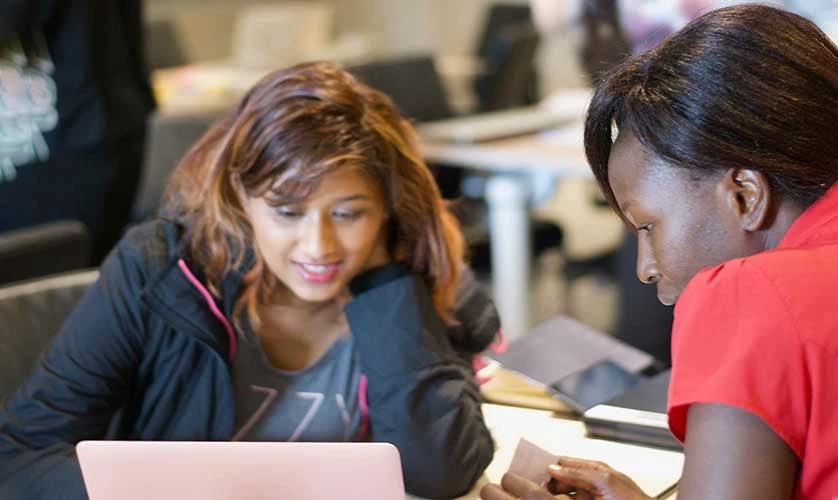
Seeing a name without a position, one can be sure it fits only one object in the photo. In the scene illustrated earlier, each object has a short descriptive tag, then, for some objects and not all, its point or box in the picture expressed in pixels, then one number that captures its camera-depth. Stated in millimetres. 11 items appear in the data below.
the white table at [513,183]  2910
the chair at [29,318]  1561
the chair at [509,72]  4023
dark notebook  1361
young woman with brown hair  1357
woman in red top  843
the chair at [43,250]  2059
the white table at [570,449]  1292
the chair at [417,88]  3312
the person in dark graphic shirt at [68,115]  2439
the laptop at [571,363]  1539
